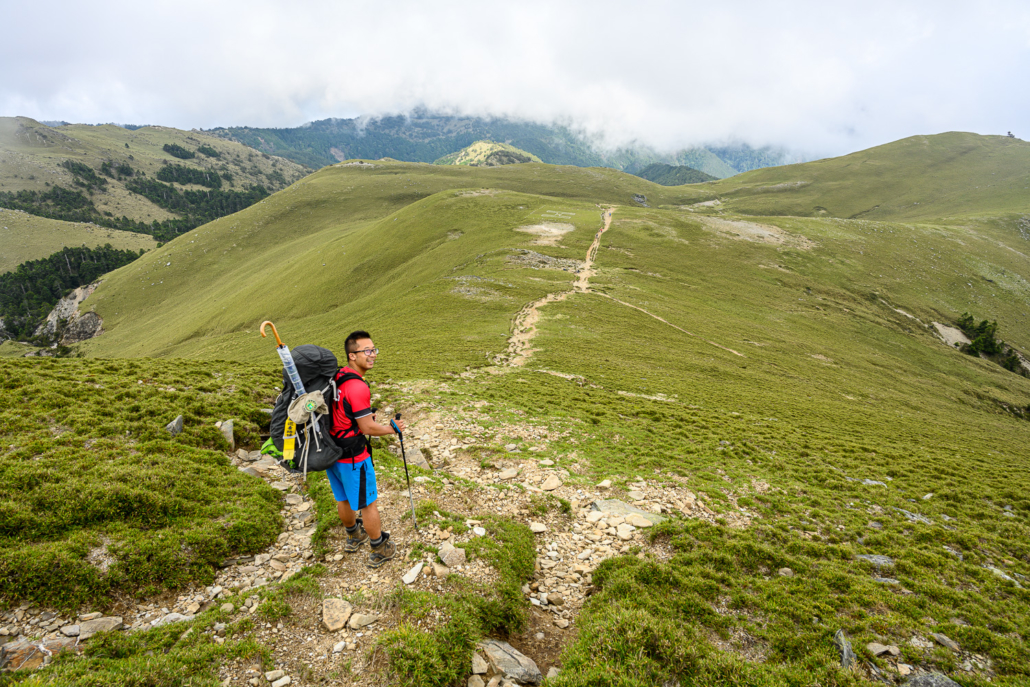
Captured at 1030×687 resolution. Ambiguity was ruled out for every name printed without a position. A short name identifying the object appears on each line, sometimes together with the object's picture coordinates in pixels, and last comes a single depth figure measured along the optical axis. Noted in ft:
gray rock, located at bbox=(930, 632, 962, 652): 24.63
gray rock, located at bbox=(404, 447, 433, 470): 44.63
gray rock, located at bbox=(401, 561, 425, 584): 25.54
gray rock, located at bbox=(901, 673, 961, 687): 21.80
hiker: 25.22
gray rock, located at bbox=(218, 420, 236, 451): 40.71
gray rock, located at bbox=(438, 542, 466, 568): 27.37
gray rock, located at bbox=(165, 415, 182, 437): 38.47
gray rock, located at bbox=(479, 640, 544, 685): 21.42
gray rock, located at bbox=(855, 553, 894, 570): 34.42
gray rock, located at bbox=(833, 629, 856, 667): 22.65
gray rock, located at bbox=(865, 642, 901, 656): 23.29
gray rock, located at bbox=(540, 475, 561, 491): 42.16
